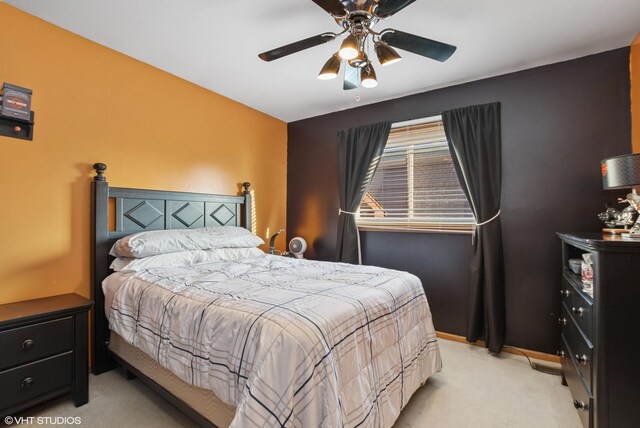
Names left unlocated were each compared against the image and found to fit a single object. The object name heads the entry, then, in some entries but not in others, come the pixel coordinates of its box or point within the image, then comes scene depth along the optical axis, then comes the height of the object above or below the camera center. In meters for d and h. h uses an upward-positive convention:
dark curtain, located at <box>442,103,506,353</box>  2.76 +0.01
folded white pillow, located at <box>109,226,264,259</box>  2.31 -0.22
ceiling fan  1.51 +1.02
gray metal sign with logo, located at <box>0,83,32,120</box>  1.97 +0.77
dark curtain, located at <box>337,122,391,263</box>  3.55 +0.54
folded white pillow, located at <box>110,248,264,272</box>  2.28 -0.36
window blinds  3.15 +0.31
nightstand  1.71 -0.83
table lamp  1.67 +0.24
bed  1.20 -0.60
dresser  1.44 -0.59
